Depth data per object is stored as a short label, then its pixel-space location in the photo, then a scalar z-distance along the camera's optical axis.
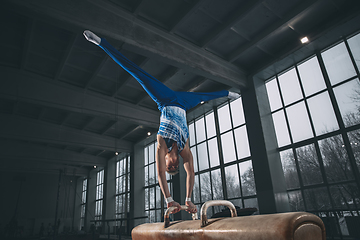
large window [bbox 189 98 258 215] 8.48
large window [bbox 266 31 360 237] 6.10
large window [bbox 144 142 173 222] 11.77
